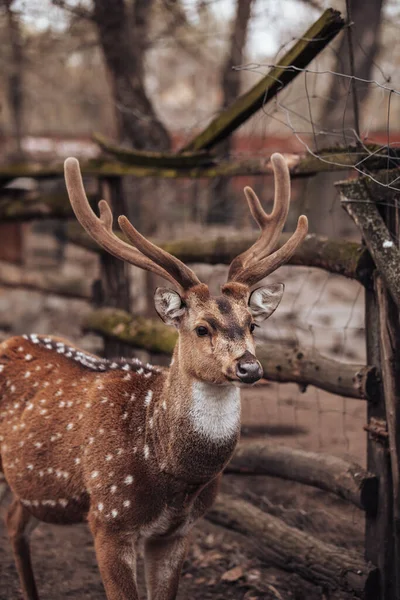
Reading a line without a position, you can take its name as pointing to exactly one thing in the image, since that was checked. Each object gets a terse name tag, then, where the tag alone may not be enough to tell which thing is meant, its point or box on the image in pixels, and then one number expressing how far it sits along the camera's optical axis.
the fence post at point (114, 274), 6.07
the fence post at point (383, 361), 3.57
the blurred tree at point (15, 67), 7.02
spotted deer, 3.31
